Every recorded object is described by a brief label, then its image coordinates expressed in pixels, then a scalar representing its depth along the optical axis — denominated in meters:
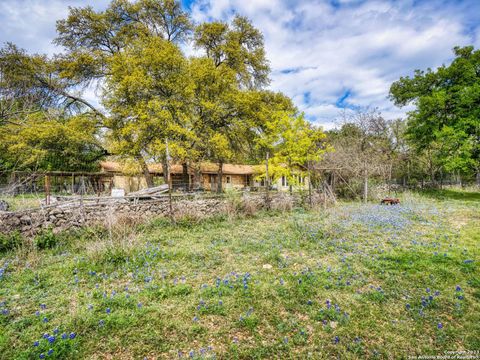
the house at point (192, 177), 27.60
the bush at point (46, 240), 6.45
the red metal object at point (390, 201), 14.37
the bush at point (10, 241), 6.23
